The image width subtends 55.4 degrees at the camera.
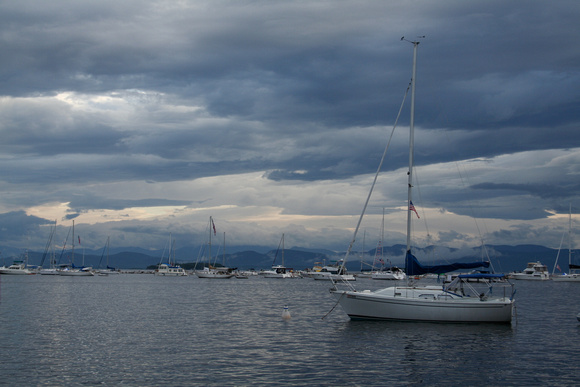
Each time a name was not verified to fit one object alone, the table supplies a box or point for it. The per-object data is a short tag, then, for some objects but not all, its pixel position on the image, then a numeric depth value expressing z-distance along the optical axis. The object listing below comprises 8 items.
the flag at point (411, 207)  46.97
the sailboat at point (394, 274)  192.00
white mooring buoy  51.19
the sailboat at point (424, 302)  44.75
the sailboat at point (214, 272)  181.38
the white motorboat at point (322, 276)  176.18
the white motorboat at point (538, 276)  195.12
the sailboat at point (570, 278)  183.88
